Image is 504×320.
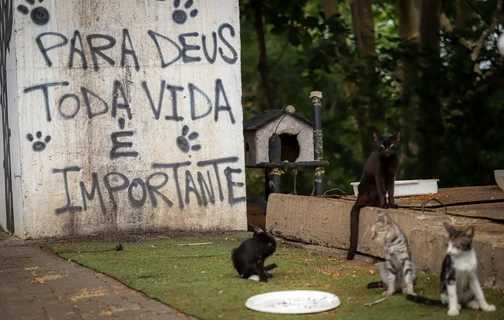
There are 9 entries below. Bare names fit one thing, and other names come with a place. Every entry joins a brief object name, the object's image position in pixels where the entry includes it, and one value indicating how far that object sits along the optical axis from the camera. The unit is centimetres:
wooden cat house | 1059
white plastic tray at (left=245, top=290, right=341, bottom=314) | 532
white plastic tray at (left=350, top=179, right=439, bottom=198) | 916
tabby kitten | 568
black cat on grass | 642
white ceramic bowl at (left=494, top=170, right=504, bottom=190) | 855
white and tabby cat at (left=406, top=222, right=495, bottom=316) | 502
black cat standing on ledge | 748
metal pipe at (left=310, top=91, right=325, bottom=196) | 1074
